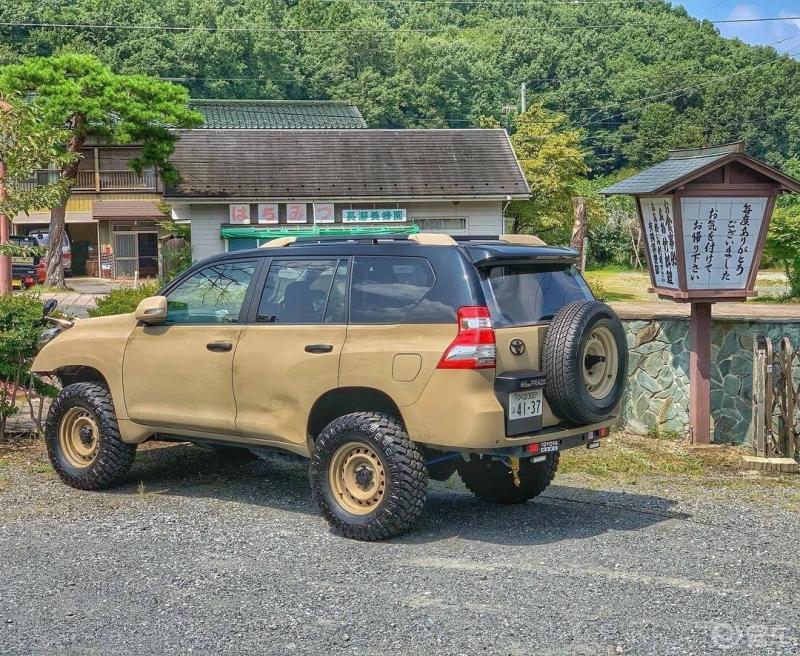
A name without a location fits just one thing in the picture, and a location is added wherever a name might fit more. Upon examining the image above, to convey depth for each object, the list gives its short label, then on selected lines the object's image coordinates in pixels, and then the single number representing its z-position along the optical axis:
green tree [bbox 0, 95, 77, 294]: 10.96
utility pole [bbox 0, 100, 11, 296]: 17.20
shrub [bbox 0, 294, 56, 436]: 9.62
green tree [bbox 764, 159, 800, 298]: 30.05
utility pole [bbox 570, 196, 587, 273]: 26.69
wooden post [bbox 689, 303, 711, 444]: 10.45
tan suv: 6.38
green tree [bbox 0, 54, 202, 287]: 33.25
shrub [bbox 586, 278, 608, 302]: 26.59
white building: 33.28
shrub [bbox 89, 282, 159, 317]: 13.71
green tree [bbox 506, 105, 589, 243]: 41.28
